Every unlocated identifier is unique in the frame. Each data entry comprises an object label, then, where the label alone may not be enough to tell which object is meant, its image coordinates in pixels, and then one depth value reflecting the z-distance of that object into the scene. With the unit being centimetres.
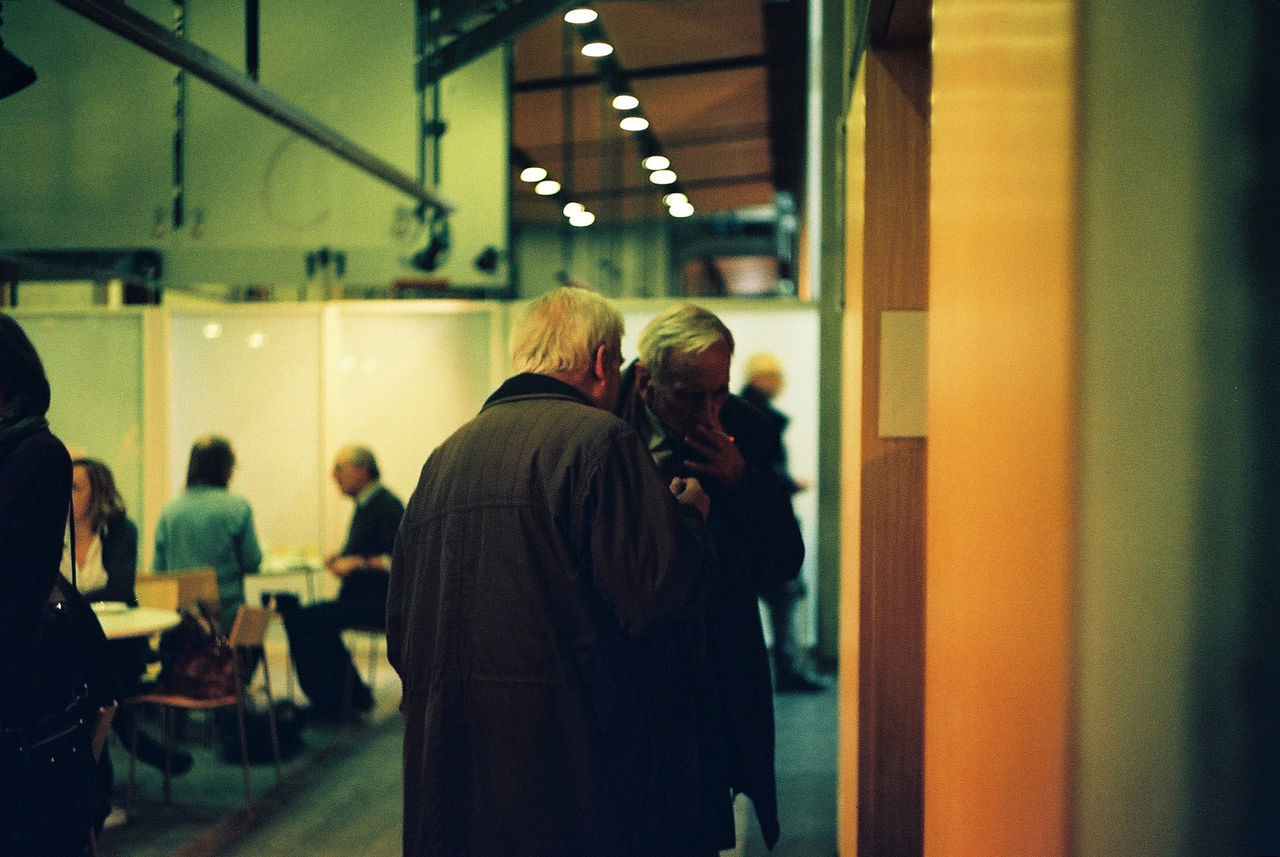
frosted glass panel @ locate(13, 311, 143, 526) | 806
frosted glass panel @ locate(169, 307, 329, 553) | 823
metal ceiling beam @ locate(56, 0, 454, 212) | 349
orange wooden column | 77
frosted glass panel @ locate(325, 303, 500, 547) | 823
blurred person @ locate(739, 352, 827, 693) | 641
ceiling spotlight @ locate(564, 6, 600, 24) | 520
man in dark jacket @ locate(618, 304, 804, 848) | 236
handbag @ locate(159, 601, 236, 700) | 464
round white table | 424
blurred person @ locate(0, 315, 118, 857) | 225
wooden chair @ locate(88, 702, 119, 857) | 310
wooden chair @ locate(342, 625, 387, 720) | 598
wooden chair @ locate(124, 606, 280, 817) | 452
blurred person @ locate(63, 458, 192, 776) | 470
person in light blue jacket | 568
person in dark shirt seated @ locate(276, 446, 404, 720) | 601
